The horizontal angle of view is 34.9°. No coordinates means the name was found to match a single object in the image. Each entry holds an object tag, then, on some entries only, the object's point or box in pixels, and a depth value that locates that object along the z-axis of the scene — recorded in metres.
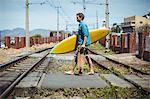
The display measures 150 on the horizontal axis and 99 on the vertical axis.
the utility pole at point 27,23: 21.25
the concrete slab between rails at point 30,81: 6.12
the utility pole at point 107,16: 22.35
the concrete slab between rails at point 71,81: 6.10
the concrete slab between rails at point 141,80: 6.63
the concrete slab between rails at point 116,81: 6.36
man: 7.68
